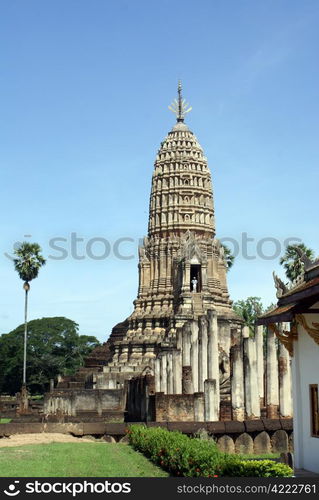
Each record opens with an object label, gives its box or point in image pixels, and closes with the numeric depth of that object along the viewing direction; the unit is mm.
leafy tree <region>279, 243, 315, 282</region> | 43875
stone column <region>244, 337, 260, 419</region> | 29156
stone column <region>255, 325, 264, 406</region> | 31750
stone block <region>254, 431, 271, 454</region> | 24938
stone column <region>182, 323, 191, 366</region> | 36250
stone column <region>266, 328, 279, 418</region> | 30145
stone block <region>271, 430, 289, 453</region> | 25203
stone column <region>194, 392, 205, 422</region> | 27547
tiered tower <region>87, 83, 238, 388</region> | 50938
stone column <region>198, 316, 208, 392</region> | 32688
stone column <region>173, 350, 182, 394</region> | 35812
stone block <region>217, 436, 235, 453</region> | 24359
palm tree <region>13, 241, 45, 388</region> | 55875
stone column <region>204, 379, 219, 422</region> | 27750
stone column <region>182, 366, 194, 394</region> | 31125
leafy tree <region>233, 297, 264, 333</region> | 63238
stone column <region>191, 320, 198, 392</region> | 35719
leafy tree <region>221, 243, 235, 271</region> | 67000
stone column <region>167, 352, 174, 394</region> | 37191
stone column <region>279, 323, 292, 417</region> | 29062
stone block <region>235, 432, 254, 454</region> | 24562
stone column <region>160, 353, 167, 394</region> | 41156
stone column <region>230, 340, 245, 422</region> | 29328
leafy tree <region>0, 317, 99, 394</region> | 74312
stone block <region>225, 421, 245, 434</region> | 24656
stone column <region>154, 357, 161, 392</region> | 39844
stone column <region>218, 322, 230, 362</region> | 48500
